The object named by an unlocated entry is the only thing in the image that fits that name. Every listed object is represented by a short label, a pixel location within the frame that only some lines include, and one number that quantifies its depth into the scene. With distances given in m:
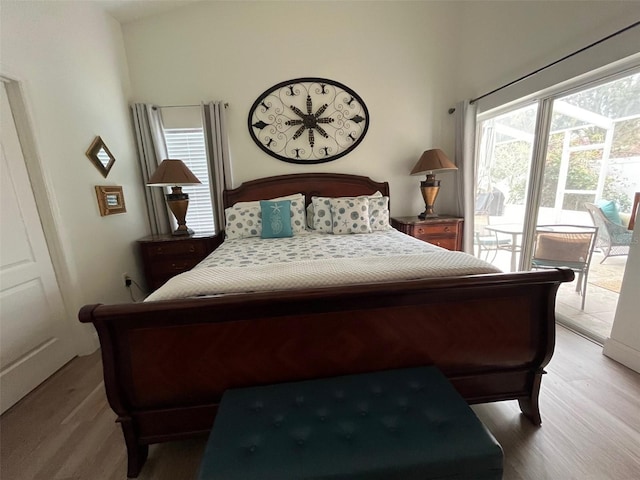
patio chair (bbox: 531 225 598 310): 2.19
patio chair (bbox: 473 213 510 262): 3.10
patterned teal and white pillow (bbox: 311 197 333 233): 2.86
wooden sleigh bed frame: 1.11
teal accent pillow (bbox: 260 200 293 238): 2.66
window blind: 3.08
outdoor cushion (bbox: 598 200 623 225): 1.95
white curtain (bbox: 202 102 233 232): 2.93
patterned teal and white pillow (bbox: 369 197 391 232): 2.89
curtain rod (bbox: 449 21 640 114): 1.66
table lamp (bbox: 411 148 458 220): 2.96
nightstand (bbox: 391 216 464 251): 3.09
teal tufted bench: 0.81
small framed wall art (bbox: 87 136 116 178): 2.32
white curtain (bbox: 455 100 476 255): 3.06
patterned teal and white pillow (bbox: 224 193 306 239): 2.77
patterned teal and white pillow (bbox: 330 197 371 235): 2.76
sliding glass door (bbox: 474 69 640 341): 1.91
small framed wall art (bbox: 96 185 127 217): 2.37
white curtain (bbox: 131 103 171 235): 2.88
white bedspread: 1.22
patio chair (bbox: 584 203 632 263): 1.92
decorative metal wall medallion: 3.08
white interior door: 1.65
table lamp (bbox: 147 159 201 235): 2.66
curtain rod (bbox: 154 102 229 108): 2.98
